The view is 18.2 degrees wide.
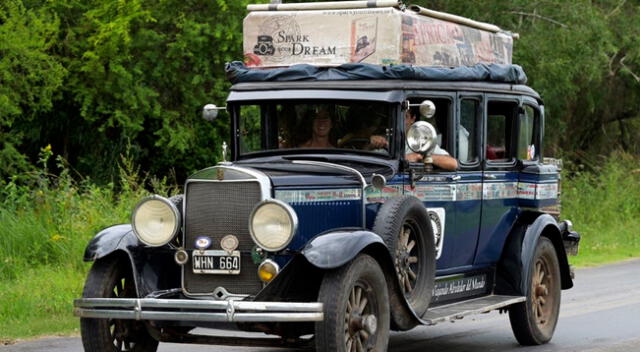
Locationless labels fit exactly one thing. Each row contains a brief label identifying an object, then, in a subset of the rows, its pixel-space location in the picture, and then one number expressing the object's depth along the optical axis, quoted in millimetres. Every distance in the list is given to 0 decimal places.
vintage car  12370
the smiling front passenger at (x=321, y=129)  14525
